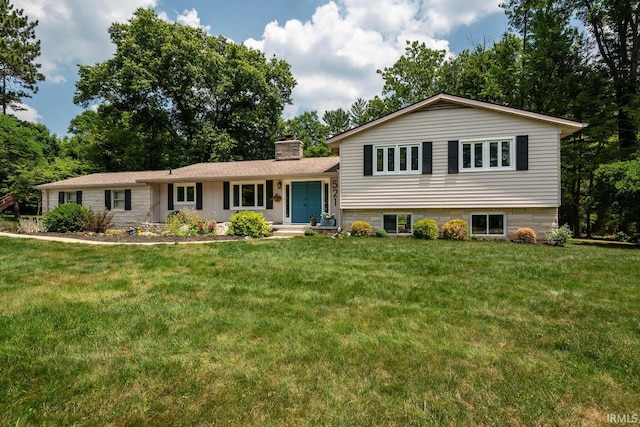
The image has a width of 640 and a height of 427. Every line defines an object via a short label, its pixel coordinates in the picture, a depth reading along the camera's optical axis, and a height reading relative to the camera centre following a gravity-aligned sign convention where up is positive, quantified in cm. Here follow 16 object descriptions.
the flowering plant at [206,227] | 1330 -70
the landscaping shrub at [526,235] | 1096 -89
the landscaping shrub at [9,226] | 1471 -72
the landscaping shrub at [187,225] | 1308 -64
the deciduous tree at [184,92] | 2317 +912
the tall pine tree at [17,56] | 2456 +1213
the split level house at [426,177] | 1141 +140
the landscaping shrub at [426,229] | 1157 -71
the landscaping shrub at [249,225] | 1267 -60
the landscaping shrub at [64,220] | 1407 -40
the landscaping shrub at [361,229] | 1257 -76
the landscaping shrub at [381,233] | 1223 -89
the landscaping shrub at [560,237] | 1050 -92
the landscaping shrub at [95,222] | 1402 -50
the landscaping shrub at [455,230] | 1142 -74
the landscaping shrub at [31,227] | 1372 -69
